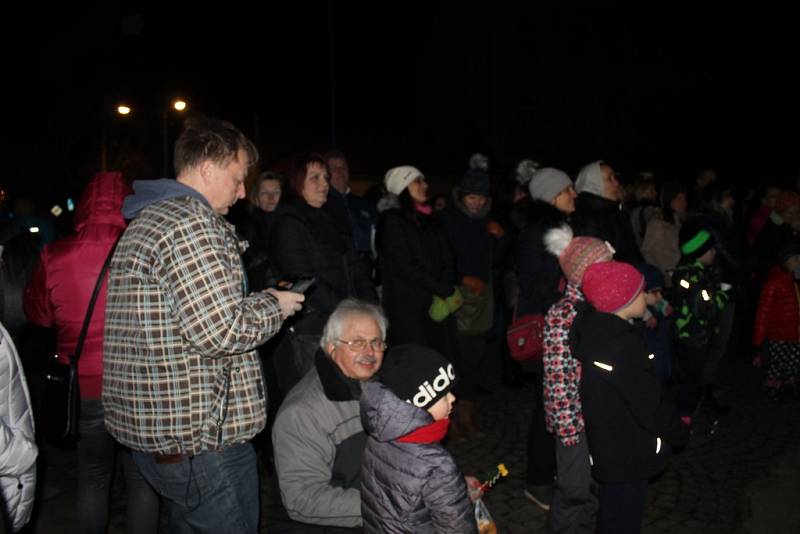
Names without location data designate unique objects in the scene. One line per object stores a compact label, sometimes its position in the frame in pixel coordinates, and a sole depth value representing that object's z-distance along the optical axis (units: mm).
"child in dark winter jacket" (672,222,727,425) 5406
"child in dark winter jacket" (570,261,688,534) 3197
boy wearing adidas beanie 2447
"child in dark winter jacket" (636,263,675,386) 4656
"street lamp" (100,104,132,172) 15825
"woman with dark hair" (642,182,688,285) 6730
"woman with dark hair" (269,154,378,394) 4426
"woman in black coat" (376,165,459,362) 5312
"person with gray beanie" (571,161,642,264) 4781
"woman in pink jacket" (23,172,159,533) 3234
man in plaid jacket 2314
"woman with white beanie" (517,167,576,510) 4406
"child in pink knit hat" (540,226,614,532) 3658
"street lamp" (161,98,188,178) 17891
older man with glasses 2809
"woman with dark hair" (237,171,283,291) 4402
